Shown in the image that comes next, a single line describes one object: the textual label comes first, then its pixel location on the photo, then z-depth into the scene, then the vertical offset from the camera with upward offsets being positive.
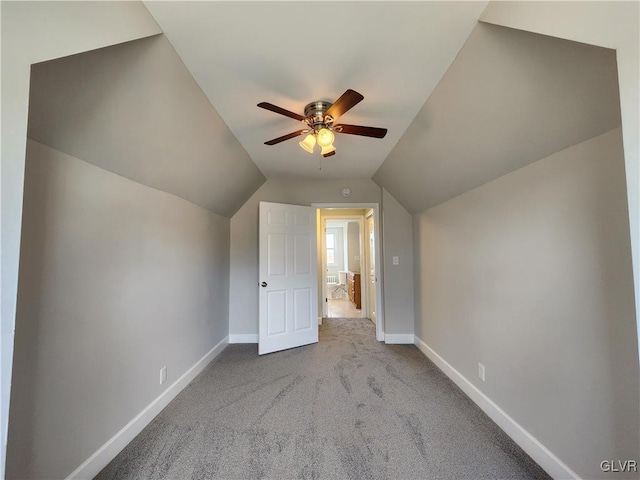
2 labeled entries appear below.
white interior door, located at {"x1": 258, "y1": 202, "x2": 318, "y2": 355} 3.40 -0.25
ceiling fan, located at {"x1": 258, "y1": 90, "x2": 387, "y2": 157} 1.76 +0.90
